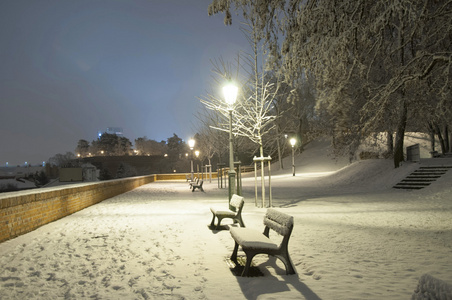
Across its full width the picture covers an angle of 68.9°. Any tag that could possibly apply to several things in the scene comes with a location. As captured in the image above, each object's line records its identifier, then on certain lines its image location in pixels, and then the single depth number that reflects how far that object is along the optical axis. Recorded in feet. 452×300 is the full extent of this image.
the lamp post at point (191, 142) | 82.58
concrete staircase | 53.78
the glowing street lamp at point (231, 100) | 32.60
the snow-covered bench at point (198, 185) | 66.08
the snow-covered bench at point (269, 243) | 14.42
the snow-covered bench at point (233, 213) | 24.10
